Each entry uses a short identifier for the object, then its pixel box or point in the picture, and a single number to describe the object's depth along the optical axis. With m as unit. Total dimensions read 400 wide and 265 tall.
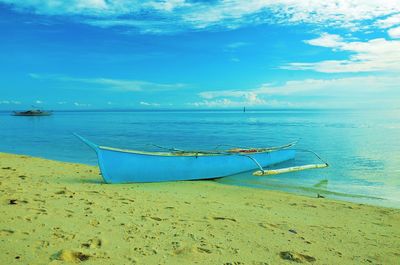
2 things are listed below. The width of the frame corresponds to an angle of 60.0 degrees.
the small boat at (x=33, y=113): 75.75
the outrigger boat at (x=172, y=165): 9.20
